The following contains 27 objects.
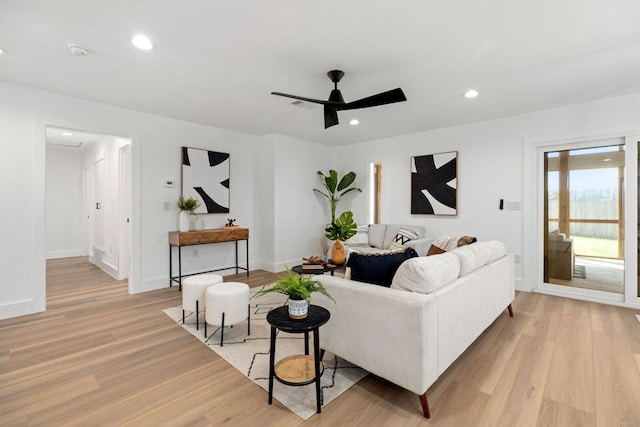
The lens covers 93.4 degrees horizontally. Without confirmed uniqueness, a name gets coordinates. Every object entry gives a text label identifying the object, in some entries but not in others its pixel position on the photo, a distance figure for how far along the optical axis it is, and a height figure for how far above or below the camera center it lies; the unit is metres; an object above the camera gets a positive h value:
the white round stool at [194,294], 3.02 -0.82
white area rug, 1.94 -1.18
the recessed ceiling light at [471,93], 3.44 +1.38
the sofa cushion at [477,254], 2.33 -0.36
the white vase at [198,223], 4.64 -0.17
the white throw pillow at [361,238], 5.52 -0.48
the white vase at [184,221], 4.50 -0.13
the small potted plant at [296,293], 1.83 -0.49
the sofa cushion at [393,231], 5.19 -0.33
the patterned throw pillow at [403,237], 5.05 -0.42
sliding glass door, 3.78 -0.07
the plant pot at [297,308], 1.83 -0.59
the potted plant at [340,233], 3.80 -0.28
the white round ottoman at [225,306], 2.70 -0.85
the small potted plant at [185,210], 4.50 +0.04
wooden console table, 4.34 -0.39
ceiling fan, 2.72 +1.05
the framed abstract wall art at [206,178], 4.72 +0.56
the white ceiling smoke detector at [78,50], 2.46 +1.36
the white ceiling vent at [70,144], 6.28 +1.46
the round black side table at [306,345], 1.75 -0.80
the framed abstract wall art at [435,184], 4.93 +0.49
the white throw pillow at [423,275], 1.86 -0.40
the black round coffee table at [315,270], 3.38 -0.66
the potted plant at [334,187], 6.12 +0.54
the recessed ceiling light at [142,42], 2.32 +1.35
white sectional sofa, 1.74 -0.69
